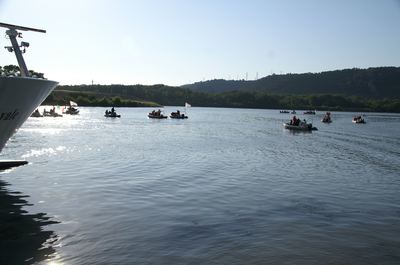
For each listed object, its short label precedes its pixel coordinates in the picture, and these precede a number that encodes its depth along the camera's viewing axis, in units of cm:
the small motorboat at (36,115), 10319
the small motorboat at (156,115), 10784
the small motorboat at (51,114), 10637
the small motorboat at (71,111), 12300
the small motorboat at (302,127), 7731
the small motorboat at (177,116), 10806
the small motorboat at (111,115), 10969
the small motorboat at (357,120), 11429
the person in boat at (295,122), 8064
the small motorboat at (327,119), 11253
